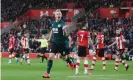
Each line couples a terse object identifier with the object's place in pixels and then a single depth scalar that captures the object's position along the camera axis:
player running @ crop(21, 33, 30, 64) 32.75
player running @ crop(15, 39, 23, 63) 32.36
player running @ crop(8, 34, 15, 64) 33.46
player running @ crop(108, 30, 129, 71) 25.53
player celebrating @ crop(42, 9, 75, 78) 19.30
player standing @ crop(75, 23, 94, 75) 22.05
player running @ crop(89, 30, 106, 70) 26.09
